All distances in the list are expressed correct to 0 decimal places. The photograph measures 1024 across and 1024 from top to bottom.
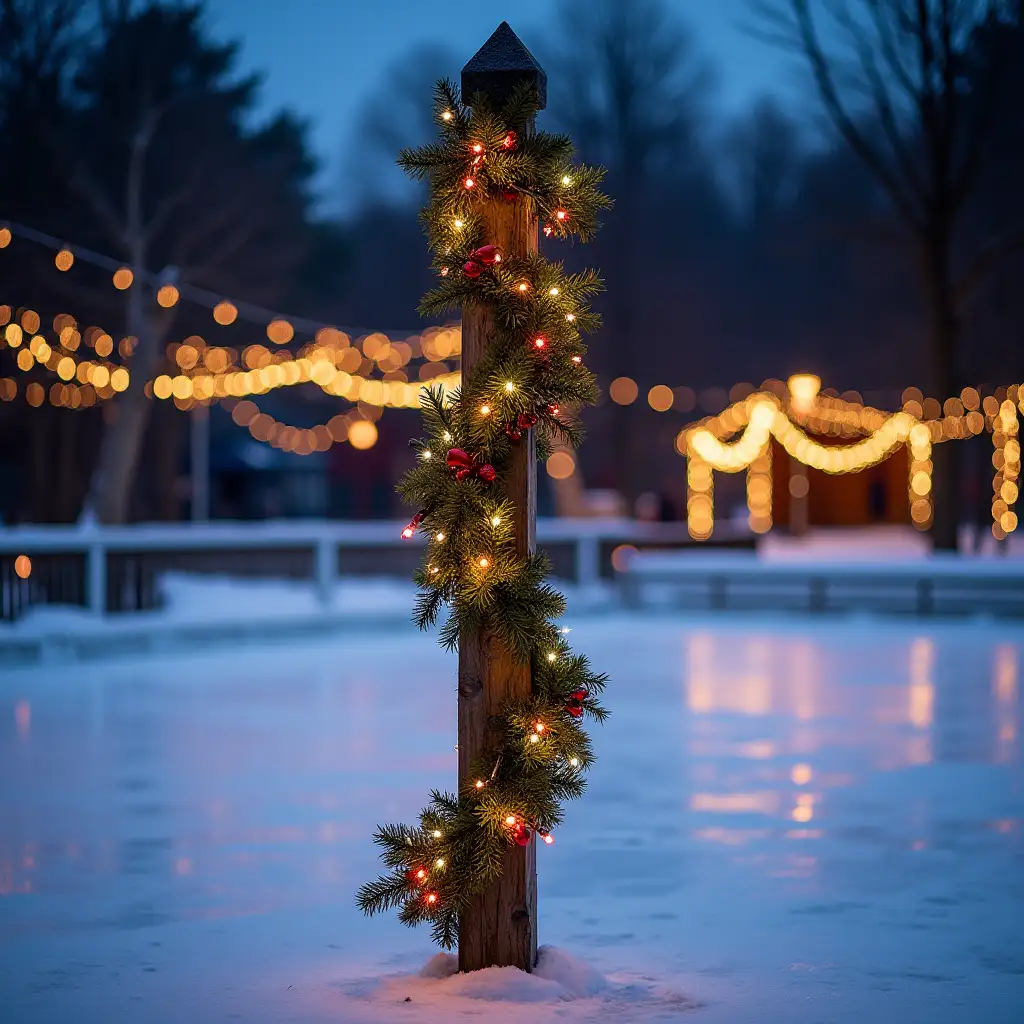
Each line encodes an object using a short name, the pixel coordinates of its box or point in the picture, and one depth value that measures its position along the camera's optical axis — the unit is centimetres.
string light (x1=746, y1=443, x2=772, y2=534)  3897
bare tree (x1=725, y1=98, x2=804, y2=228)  6419
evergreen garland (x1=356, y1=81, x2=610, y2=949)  522
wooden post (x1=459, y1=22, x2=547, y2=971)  526
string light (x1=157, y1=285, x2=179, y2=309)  2578
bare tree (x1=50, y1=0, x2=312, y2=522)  2634
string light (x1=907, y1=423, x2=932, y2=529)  3709
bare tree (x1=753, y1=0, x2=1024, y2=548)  2852
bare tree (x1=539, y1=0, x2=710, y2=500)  4328
